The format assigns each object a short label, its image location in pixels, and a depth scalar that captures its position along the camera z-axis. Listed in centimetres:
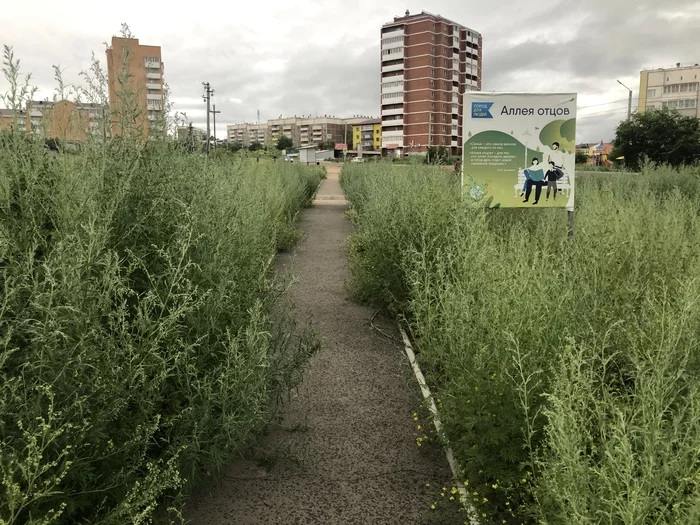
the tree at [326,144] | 13329
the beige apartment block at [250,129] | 15218
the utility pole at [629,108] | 4057
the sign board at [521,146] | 740
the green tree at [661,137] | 3716
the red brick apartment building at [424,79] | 9144
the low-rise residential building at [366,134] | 12106
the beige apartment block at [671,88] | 9256
